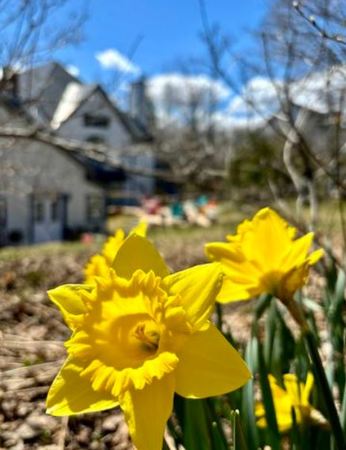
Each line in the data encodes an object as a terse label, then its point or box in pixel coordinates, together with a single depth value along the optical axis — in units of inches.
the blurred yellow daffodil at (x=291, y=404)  8.2
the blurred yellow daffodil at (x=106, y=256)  8.7
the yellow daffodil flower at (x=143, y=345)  5.8
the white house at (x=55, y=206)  599.2
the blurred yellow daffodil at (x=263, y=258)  7.2
